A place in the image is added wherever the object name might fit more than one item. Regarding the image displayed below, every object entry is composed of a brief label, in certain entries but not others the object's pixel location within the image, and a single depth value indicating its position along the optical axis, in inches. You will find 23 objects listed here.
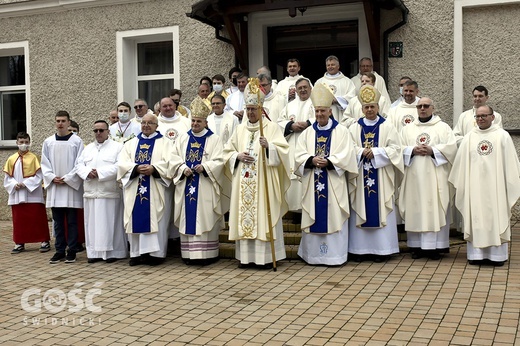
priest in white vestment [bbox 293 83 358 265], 335.0
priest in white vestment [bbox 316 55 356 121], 411.2
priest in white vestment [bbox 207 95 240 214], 393.7
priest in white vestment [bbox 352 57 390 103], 413.7
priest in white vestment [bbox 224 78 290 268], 334.6
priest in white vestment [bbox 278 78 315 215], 381.1
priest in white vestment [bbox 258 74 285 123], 412.8
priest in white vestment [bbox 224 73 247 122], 425.7
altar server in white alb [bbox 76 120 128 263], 363.9
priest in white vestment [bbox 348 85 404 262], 339.9
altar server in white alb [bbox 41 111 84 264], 369.1
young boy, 410.3
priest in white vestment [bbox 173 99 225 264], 347.6
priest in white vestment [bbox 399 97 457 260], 341.7
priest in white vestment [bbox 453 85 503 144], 364.8
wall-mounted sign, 449.4
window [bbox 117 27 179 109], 530.9
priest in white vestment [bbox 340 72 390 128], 388.3
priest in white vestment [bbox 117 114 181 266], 350.6
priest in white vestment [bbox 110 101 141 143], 409.1
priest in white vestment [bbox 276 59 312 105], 419.5
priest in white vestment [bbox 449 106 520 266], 323.3
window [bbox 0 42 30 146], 600.4
